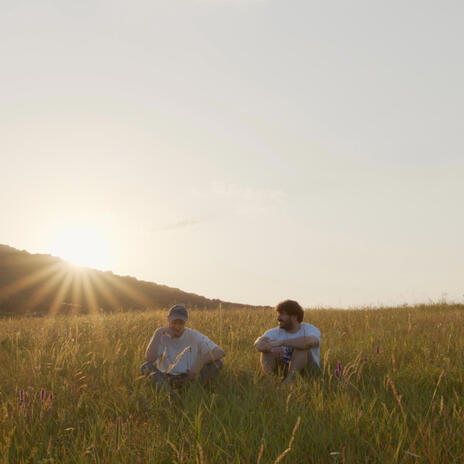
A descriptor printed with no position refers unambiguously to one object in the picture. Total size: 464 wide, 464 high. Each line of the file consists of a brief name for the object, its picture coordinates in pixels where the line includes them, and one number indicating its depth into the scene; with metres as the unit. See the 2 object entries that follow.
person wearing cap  5.24
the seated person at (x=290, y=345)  5.45
